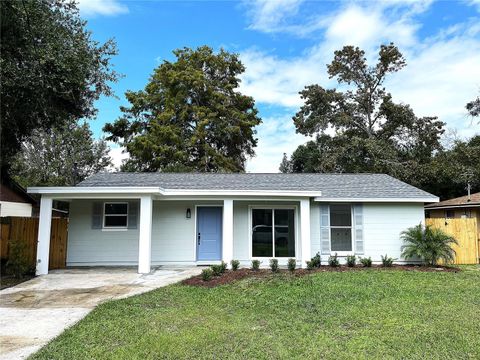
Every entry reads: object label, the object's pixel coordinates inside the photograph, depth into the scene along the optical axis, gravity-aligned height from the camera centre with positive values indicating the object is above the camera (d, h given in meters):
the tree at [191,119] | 25.42 +7.95
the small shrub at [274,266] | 10.75 -1.12
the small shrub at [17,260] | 10.40 -0.93
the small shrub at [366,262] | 11.99 -1.11
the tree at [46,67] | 8.15 +3.83
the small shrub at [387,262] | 12.12 -1.12
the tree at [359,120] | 26.64 +8.27
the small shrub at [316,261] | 11.69 -1.05
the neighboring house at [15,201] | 18.89 +1.44
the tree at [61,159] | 28.72 +5.52
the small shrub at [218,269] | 10.28 -1.18
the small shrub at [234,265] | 11.02 -1.12
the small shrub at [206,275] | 9.59 -1.23
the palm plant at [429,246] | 11.80 -0.58
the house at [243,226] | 12.82 +0.03
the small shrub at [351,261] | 12.01 -1.08
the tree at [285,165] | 36.53 +6.23
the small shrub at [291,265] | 10.94 -1.11
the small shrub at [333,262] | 12.04 -1.11
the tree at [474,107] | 20.59 +6.75
